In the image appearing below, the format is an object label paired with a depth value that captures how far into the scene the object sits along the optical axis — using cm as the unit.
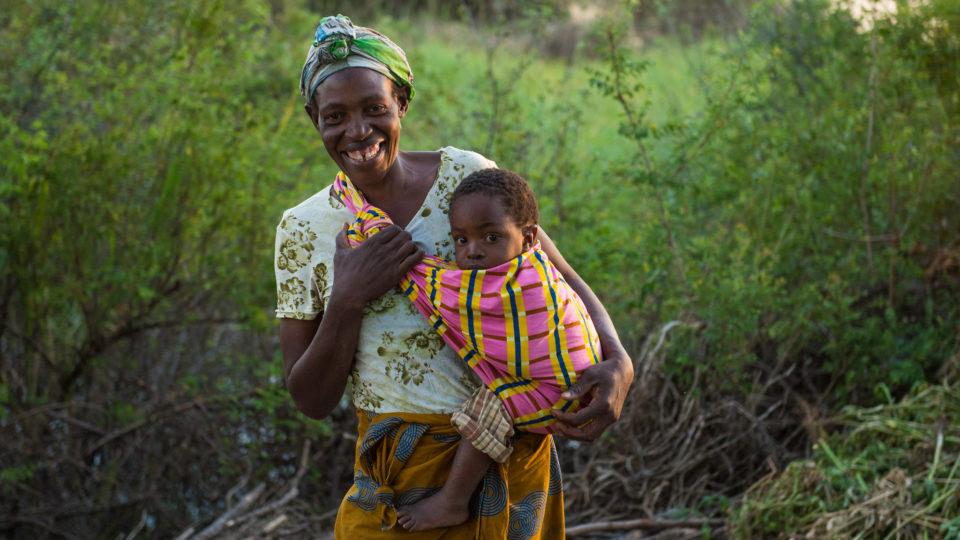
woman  216
